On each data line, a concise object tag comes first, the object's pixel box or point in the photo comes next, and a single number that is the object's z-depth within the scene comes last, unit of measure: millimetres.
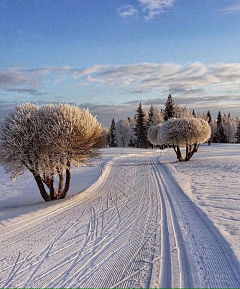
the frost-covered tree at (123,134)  82375
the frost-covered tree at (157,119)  60969
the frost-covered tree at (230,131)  89938
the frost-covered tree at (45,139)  11617
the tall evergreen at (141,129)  58884
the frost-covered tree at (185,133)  23719
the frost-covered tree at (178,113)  64194
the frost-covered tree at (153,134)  45094
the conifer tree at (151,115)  62194
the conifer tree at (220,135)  82588
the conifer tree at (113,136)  82006
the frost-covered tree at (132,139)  80375
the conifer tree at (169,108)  53194
